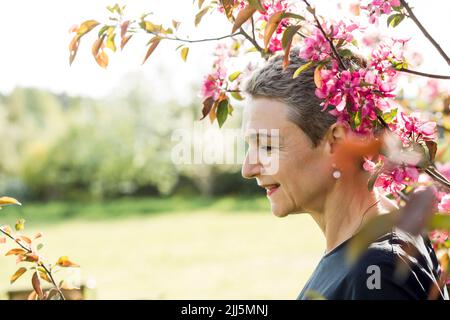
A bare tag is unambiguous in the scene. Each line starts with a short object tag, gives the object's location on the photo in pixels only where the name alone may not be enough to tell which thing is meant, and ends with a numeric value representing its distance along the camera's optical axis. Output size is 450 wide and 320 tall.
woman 1.57
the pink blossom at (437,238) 1.76
